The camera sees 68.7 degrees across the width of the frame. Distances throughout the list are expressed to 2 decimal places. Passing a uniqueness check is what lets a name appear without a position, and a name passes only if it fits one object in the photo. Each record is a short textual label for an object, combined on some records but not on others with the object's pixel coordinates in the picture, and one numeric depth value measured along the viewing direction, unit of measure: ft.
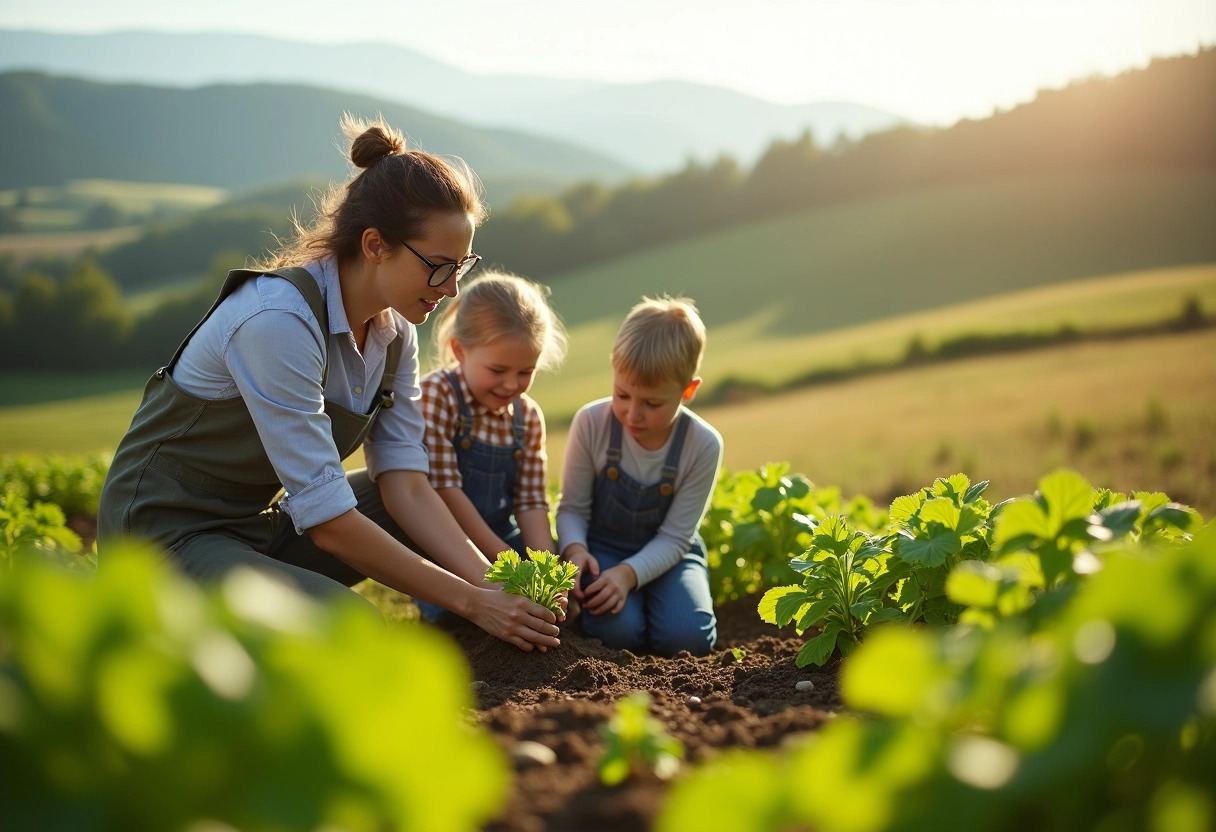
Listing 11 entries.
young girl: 12.37
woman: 9.36
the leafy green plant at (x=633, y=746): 5.04
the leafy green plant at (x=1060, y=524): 5.57
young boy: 11.99
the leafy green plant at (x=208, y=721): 3.10
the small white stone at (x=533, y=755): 5.55
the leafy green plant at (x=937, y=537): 8.02
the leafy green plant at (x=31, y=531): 11.75
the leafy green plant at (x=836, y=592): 9.07
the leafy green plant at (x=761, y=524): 13.07
